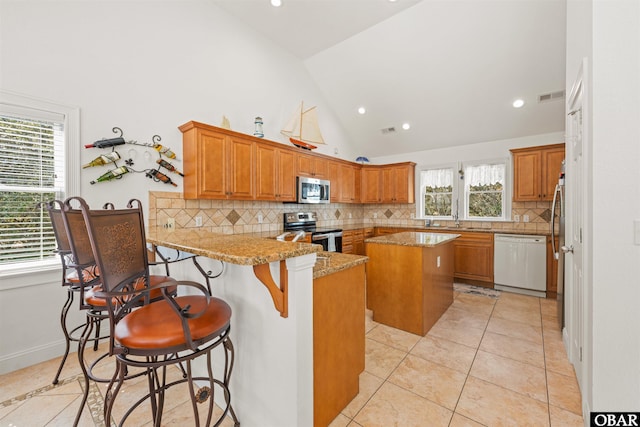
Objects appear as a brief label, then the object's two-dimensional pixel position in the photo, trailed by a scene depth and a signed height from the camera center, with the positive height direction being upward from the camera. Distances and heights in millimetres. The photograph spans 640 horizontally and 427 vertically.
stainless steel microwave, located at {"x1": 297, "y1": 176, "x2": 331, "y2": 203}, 4346 +369
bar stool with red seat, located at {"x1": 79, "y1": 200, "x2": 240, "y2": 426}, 1028 -465
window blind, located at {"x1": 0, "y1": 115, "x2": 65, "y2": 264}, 2189 +275
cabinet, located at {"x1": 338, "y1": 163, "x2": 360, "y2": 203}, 5363 +596
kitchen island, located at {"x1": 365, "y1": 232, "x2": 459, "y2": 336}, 2674 -743
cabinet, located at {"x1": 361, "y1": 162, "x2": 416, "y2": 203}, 5582 +610
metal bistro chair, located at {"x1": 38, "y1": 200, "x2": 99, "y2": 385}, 1560 -250
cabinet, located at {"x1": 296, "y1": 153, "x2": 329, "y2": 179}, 4418 +792
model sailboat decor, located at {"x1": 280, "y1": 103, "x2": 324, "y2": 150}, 4102 +1309
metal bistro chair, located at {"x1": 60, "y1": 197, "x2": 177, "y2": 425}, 1292 -342
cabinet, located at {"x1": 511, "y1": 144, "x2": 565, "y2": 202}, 4027 +627
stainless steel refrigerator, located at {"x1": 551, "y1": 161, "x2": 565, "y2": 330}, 2611 -474
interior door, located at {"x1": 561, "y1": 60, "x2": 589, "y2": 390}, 1741 -167
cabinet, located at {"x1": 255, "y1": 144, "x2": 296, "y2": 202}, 3773 +567
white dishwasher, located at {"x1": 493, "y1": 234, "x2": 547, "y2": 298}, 3867 -795
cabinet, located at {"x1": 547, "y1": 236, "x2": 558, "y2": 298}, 3779 -909
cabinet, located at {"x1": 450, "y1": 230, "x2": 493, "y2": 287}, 4305 -782
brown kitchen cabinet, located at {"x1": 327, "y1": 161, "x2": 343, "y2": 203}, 5062 +602
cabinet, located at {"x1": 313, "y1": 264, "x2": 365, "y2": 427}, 1447 -768
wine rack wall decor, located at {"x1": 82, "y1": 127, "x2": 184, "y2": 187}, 2570 +523
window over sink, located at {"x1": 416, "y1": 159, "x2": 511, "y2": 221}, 4863 +396
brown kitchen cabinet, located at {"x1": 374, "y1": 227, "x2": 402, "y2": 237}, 5617 -406
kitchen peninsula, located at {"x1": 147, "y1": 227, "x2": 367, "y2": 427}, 1242 -577
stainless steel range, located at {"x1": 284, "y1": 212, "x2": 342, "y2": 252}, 4426 -330
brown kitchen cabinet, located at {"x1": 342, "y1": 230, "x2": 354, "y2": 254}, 5033 -582
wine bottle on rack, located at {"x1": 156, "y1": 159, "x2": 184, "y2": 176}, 3014 +534
